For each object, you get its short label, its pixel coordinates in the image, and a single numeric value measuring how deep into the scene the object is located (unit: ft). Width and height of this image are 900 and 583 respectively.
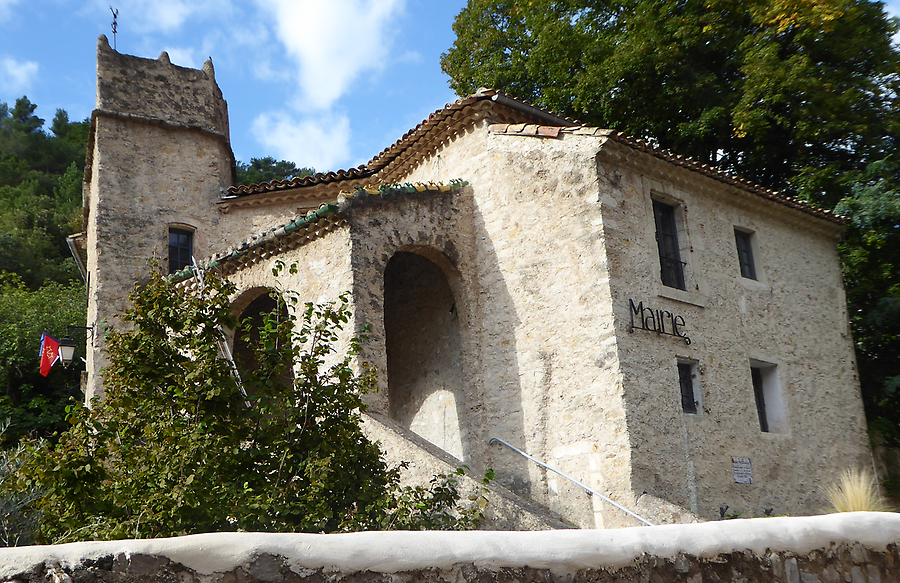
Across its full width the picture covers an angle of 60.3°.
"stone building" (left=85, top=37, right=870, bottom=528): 33.58
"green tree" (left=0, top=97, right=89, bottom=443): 66.13
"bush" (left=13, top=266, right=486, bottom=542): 18.30
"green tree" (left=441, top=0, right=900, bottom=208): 51.37
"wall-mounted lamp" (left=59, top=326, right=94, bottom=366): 39.99
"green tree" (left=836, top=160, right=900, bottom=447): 46.50
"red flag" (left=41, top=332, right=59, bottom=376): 44.91
